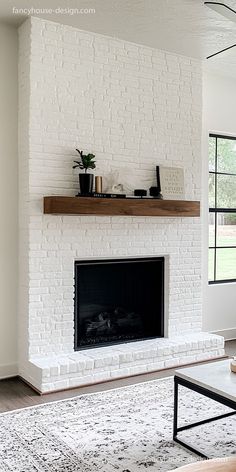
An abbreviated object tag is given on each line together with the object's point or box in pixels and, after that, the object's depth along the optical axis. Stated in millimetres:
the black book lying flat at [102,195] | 3873
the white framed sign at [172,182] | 4465
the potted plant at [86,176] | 3875
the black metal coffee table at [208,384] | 2496
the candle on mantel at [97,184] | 3984
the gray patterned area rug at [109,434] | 2539
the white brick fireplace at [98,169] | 3805
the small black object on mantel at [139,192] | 4214
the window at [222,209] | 5227
